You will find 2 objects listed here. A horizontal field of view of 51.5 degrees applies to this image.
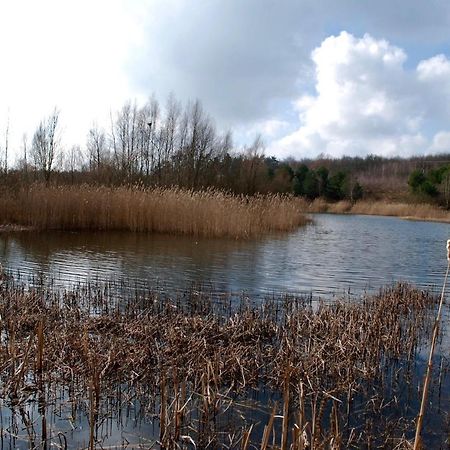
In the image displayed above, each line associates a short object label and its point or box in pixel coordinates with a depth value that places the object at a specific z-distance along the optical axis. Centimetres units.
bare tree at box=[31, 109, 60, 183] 2136
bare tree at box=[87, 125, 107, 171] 2701
